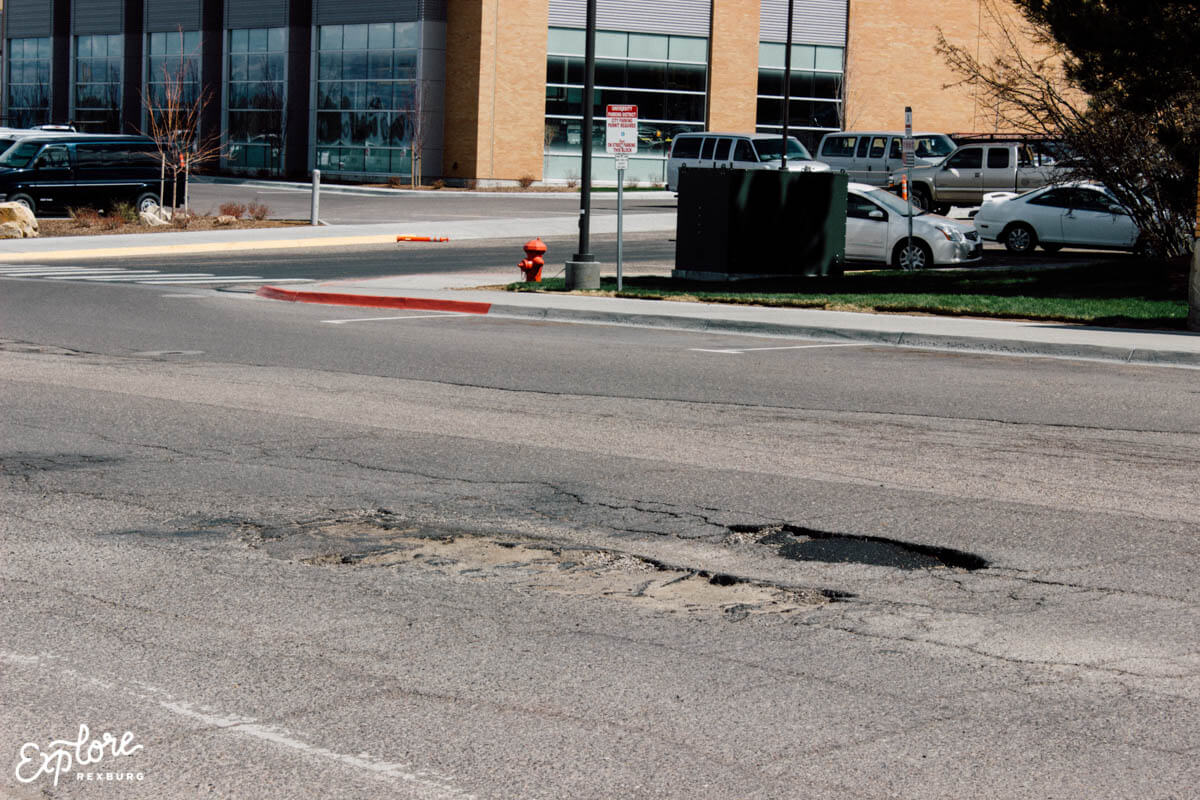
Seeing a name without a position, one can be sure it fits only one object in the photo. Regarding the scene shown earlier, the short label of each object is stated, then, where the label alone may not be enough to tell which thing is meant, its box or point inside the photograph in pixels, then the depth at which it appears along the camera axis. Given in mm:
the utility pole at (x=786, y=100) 40772
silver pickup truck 39375
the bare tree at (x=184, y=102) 62188
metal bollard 37688
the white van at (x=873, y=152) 43656
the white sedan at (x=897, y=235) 27266
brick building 56625
